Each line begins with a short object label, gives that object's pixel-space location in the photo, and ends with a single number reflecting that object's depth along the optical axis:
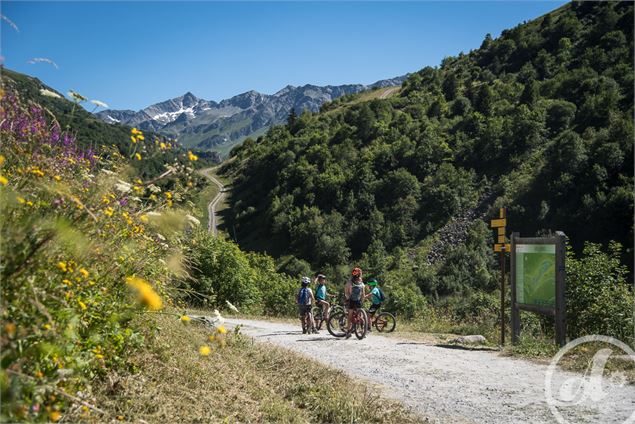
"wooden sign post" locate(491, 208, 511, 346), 12.20
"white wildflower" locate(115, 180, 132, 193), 3.32
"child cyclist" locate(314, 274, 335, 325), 14.81
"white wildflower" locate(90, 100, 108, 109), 3.91
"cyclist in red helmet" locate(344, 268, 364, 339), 12.76
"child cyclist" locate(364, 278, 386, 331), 14.74
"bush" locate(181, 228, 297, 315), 20.73
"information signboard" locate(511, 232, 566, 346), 10.45
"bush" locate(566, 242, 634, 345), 11.55
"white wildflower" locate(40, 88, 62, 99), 3.57
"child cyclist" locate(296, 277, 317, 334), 14.05
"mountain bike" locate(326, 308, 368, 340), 12.67
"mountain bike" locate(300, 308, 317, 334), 14.05
